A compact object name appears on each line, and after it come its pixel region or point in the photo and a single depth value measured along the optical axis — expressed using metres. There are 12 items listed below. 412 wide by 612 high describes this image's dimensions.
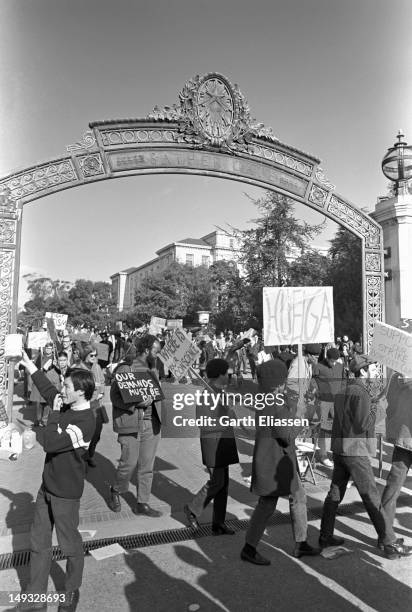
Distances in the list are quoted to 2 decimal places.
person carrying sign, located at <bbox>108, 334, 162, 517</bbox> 5.04
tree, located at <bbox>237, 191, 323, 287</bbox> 22.34
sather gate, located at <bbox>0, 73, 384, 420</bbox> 7.93
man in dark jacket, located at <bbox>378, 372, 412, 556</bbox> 4.37
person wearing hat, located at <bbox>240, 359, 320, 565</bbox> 3.94
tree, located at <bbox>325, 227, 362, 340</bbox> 26.69
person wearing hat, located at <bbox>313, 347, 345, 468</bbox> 7.21
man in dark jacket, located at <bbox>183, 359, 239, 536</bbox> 4.58
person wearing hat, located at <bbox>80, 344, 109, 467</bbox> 5.56
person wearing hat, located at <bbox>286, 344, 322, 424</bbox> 6.77
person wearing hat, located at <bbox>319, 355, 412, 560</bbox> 4.11
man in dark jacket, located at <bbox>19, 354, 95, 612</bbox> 3.18
